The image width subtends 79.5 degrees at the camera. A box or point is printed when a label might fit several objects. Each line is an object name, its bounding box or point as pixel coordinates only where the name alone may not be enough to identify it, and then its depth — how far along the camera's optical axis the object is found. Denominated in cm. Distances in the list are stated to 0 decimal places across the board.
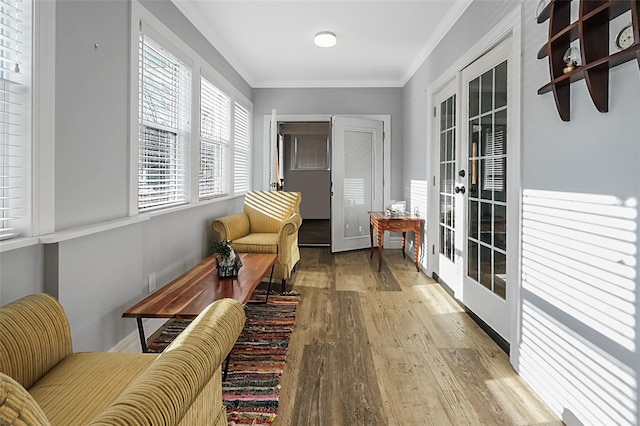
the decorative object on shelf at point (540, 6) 185
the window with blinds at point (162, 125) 267
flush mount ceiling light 388
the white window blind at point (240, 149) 500
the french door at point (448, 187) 332
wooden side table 454
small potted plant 272
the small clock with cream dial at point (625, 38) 132
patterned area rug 179
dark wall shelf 132
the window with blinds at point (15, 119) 153
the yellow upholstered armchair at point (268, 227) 364
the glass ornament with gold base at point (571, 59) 161
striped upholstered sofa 81
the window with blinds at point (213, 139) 389
